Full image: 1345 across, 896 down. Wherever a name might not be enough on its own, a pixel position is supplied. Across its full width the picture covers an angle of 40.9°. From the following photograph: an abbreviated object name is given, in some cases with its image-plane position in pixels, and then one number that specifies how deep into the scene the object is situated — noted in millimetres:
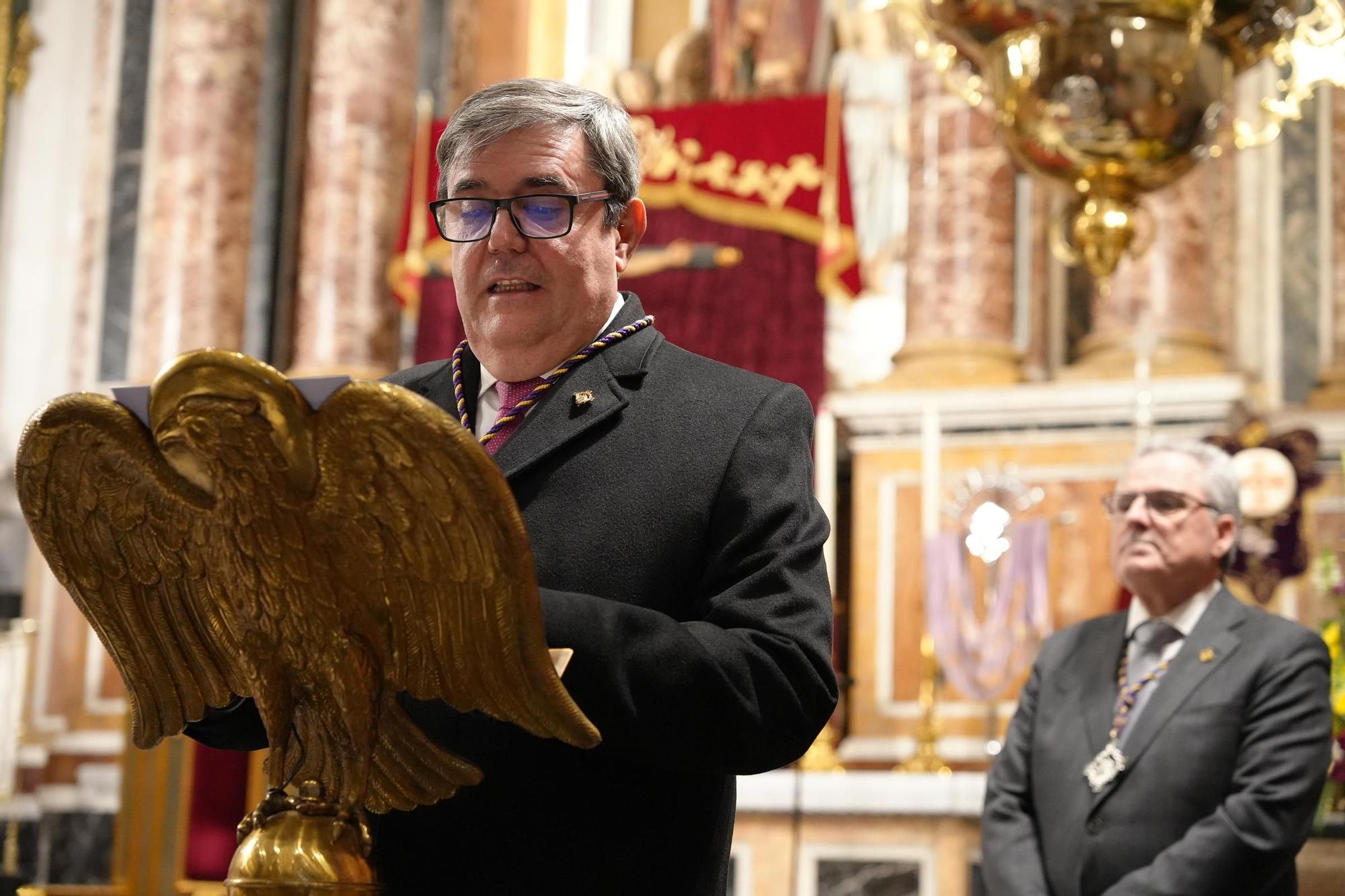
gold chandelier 4836
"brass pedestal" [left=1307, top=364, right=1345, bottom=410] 6469
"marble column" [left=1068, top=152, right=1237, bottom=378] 6418
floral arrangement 4430
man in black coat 1718
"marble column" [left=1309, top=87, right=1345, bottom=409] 6566
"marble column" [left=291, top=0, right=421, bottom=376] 7488
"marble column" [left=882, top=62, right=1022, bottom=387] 6738
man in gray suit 3670
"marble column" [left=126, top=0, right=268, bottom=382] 7469
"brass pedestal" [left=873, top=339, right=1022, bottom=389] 6645
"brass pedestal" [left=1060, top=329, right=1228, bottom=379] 6348
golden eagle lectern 1566
